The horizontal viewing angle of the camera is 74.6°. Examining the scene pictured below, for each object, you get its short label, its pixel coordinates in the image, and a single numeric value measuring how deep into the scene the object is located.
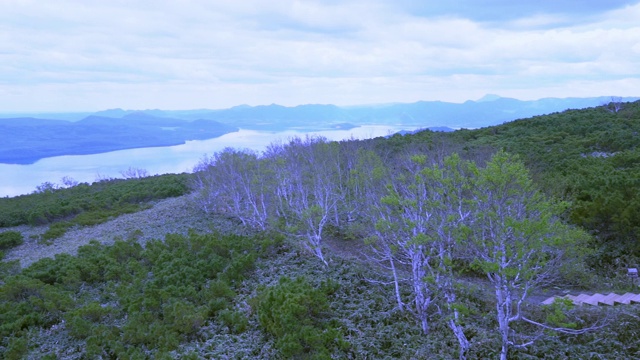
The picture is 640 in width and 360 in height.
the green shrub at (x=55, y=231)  21.09
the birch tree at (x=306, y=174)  15.97
